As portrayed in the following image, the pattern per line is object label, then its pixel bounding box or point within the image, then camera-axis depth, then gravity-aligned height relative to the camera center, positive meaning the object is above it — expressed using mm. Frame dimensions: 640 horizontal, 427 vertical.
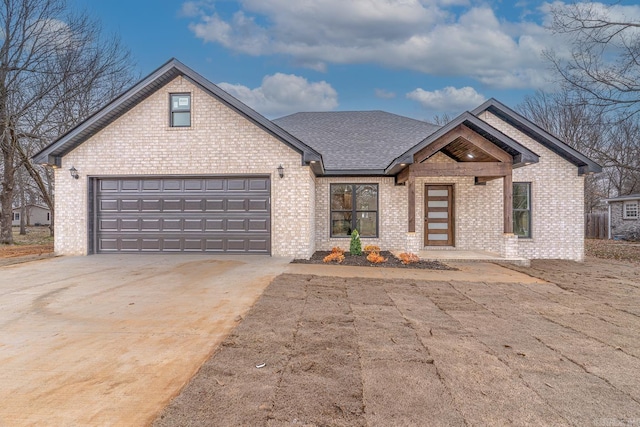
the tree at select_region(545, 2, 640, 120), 12273 +6136
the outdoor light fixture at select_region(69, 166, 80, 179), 10055 +1320
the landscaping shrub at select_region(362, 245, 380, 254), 10102 -1086
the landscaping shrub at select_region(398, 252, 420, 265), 8873 -1206
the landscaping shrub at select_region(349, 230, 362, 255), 10406 -977
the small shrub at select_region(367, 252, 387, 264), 8886 -1208
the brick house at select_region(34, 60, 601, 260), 9609 +1152
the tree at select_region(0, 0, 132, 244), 14766 +6800
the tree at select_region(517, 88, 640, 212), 24797 +5926
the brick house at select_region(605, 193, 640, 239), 20359 -220
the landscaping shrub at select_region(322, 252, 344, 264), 9211 -1226
